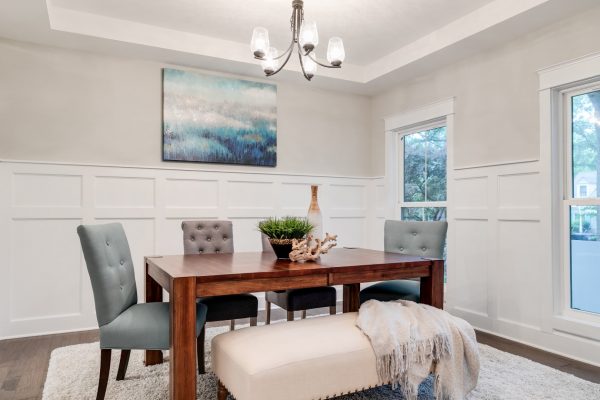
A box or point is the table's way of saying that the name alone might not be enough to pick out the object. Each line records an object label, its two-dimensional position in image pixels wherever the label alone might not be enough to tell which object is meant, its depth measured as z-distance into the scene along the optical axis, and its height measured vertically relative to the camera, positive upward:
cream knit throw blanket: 1.96 -0.71
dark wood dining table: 1.87 -0.38
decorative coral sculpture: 2.41 -0.26
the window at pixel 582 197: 2.99 +0.06
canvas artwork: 4.07 +0.88
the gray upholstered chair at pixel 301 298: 2.98 -0.70
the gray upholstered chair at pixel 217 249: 2.76 -0.35
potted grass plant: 2.50 -0.16
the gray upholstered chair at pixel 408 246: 2.99 -0.32
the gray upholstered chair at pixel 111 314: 2.04 -0.58
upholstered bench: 1.71 -0.69
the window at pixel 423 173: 4.34 +0.35
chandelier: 2.47 +1.00
